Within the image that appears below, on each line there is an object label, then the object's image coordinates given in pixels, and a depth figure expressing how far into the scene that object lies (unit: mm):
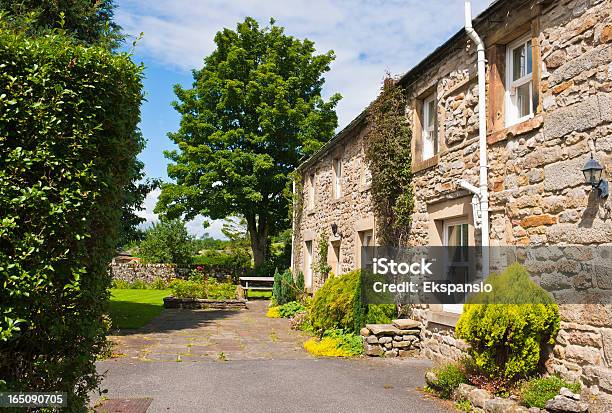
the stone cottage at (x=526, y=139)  5738
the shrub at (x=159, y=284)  30938
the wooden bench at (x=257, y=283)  22578
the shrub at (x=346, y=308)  10461
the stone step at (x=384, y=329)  9641
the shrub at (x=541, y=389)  5434
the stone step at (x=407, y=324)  9719
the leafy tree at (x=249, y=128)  25922
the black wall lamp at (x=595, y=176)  5570
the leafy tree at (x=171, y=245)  34375
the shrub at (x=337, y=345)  9844
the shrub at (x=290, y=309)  16797
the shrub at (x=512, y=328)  5953
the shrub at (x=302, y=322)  13473
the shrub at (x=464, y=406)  5996
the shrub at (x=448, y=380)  6559
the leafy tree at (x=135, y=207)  15614
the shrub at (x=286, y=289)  18547
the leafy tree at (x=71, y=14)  11844
